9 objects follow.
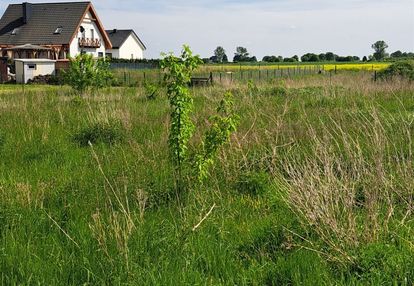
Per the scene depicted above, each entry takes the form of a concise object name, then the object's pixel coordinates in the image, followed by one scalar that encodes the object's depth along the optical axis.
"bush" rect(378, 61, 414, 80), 25.93
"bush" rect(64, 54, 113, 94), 19.97
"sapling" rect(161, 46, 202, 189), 5.92
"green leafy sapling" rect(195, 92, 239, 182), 6.09
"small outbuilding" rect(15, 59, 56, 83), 42.41
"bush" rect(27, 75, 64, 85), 41.44
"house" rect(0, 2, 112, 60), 55.84
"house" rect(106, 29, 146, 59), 75.69
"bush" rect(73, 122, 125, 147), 9.99
